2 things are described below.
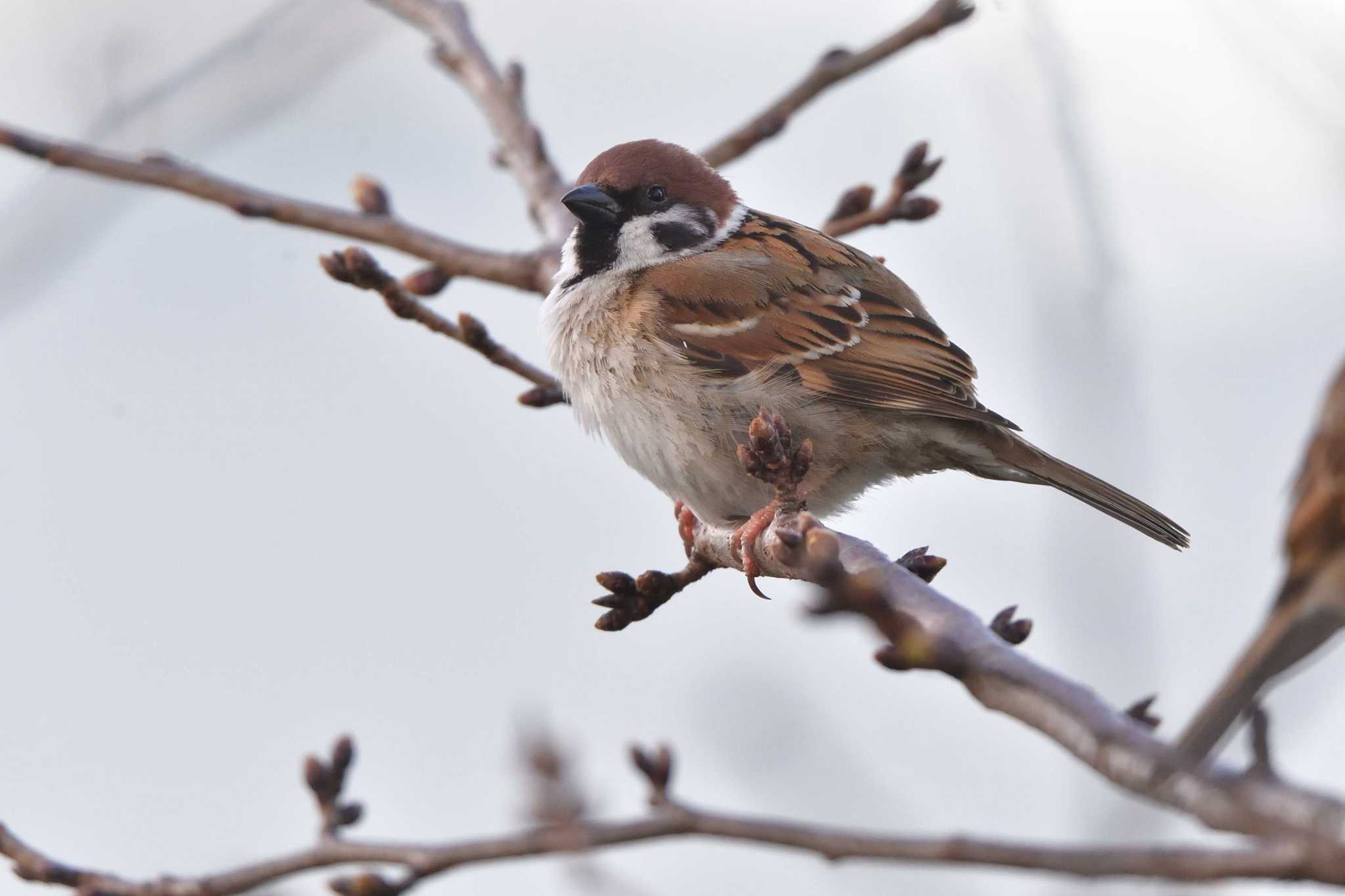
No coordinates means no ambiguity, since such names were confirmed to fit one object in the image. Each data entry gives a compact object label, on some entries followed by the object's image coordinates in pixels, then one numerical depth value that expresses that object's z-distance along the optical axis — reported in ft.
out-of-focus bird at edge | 10.32
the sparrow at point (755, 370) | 25.67
